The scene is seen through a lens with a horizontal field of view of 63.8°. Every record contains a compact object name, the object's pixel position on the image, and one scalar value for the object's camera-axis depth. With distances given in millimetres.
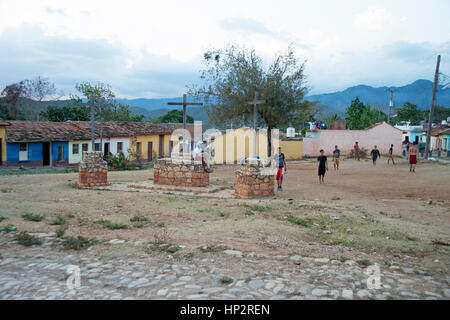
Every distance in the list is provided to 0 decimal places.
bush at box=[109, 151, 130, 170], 24812
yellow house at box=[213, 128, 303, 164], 28797
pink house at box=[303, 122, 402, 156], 33812
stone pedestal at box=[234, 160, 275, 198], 10914
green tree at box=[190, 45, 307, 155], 19812
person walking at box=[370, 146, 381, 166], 22942
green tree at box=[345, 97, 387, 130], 48531
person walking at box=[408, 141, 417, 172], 18536
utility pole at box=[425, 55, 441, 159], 25188
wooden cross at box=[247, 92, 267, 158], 12348
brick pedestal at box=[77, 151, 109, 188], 12875
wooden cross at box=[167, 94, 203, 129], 13127
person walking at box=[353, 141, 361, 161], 26898
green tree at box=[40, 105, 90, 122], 39469
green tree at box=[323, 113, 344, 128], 57331
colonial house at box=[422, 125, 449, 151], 41794
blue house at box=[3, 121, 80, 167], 25841
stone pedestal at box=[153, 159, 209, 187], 12625
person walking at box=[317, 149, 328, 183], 14627
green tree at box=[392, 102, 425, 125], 69062
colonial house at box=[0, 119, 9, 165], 25516
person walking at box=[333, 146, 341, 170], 19609
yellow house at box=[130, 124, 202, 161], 34344
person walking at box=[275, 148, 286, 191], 12570
